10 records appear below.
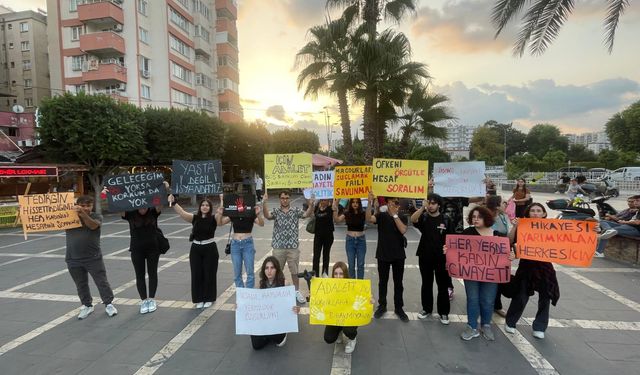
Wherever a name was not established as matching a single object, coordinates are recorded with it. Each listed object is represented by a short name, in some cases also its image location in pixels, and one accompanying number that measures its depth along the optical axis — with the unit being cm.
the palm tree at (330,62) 1213
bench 712
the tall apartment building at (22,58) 3906
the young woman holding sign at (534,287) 401
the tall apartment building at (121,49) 2619
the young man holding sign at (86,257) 469
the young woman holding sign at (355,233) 505
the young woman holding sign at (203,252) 495
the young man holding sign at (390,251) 455
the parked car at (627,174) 2767
